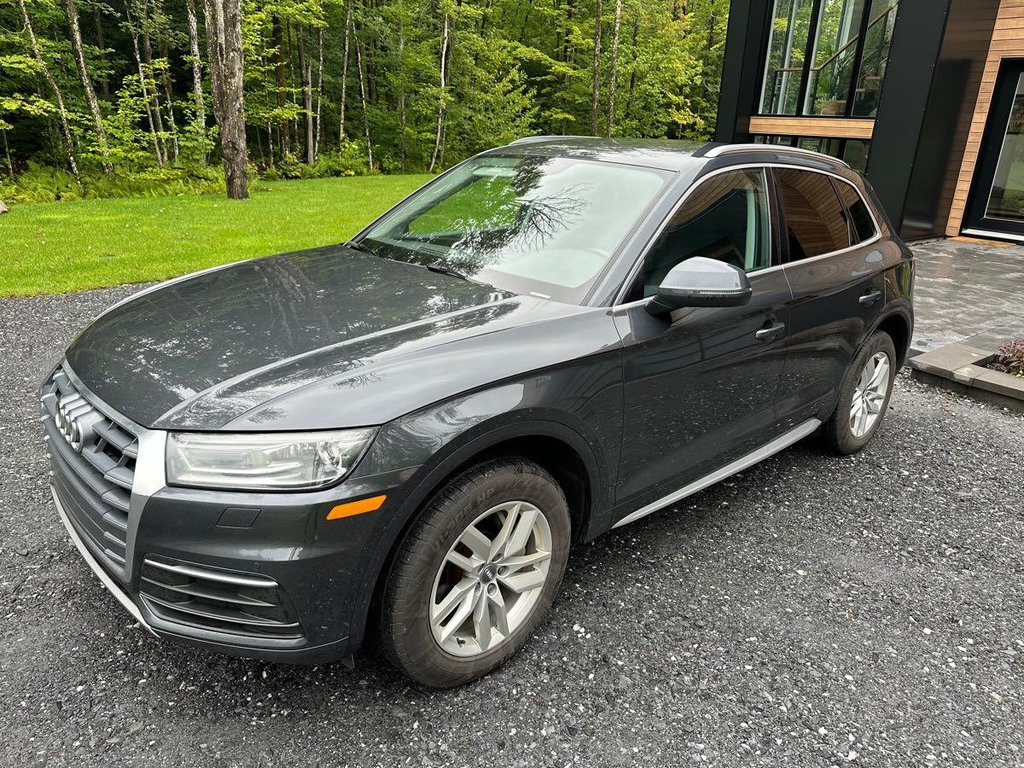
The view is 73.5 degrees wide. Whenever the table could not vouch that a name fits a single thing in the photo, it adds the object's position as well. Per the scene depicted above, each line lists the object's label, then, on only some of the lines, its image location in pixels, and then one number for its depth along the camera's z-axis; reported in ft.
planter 16.71
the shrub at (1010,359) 17.65
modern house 32.63
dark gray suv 6.08
